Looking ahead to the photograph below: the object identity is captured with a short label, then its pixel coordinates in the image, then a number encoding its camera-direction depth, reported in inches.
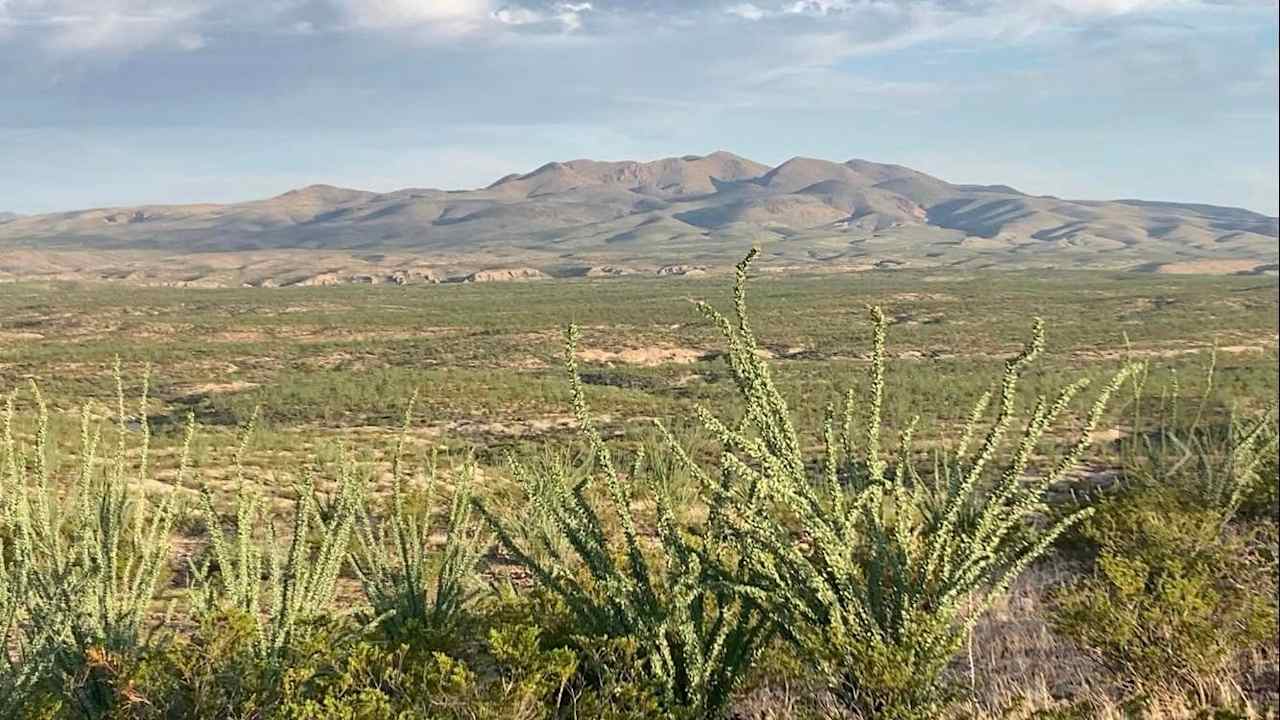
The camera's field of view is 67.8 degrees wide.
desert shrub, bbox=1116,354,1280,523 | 245.1
